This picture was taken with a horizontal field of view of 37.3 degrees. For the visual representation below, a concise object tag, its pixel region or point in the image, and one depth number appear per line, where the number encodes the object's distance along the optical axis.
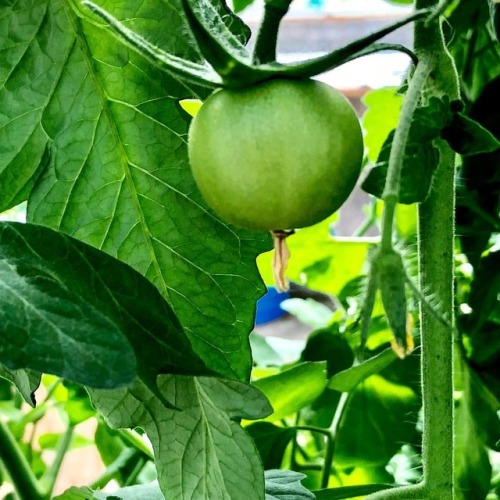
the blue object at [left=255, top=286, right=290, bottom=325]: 1.69
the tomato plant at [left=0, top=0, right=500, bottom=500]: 0.29
